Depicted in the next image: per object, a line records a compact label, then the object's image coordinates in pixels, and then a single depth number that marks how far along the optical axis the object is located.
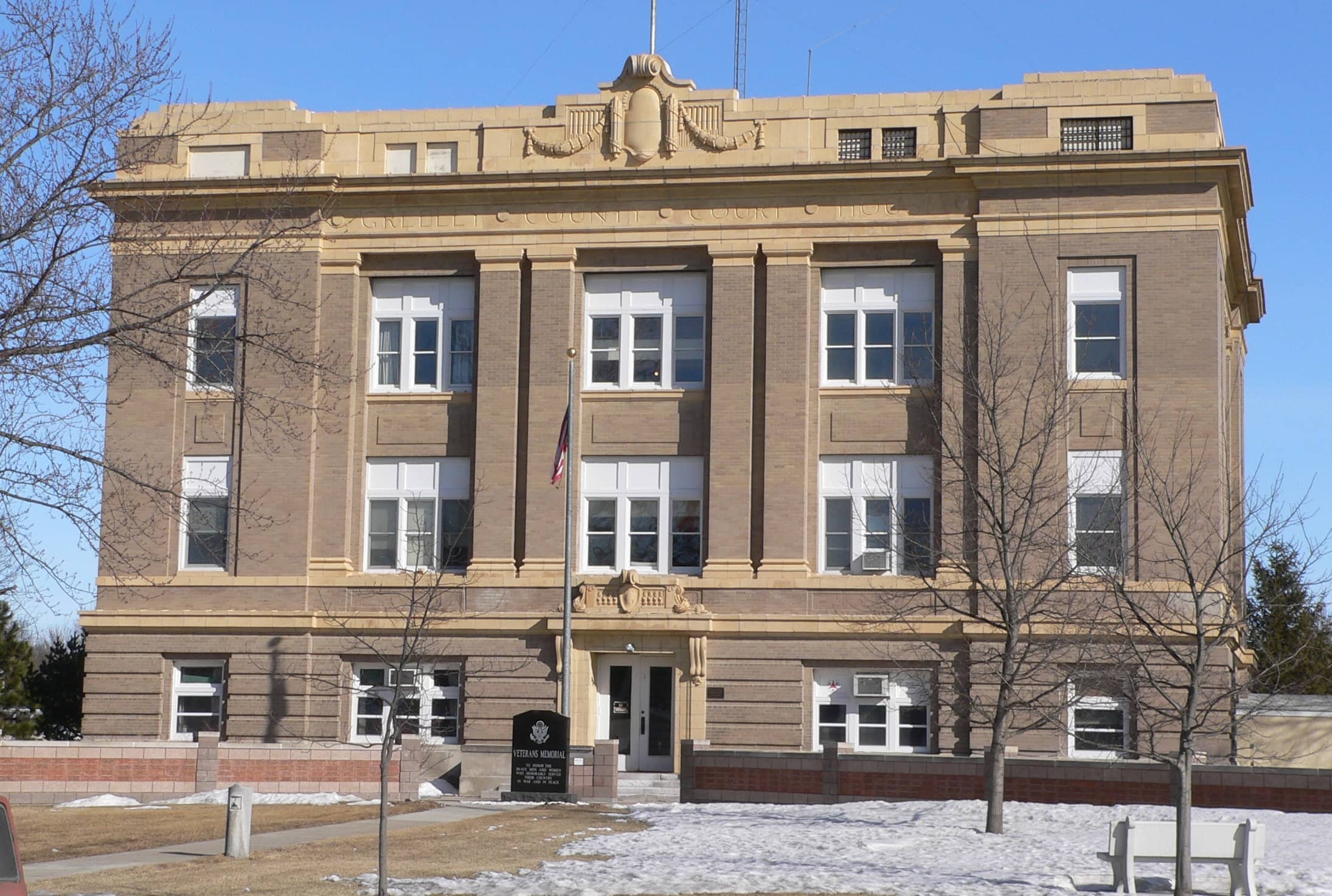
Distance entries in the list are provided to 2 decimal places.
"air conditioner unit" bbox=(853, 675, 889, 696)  36.72
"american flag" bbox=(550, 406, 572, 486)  35.59
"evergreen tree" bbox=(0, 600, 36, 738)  41.41
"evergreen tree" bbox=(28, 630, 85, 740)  43.75
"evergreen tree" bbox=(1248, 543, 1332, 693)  24.53
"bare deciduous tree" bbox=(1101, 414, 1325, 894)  32.81
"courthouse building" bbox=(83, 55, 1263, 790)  36.41
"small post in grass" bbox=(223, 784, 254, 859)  22.69
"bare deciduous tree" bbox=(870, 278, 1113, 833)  29.20
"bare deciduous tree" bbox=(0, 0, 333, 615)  16.58
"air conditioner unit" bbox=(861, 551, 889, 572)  37.00
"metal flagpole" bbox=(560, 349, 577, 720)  35.34
